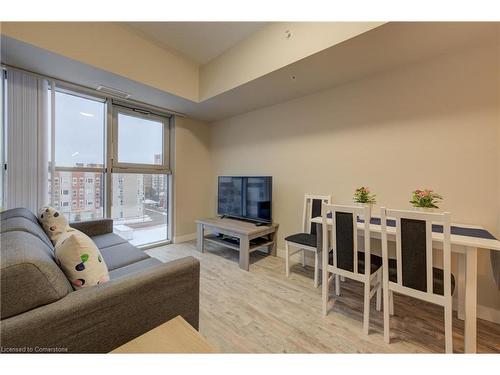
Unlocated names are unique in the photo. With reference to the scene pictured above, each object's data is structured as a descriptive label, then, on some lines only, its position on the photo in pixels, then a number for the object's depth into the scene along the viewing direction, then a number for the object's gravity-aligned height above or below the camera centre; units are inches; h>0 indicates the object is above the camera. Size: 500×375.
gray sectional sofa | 29.4 -20.3
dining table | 51.2 -17.4
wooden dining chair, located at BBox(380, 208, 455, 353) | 50.3 -20.5
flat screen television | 118.4 -6.7
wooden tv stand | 105.1 -27.3
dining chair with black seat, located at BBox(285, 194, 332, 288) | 91.0 -24.4
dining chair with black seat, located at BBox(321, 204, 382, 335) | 61.0 -22.1
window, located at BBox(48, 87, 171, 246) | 103.5 +13.1
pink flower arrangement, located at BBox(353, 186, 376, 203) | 82.4 -3.9
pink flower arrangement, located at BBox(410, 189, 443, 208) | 69.5 -4.0
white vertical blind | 84.6 +20.2
